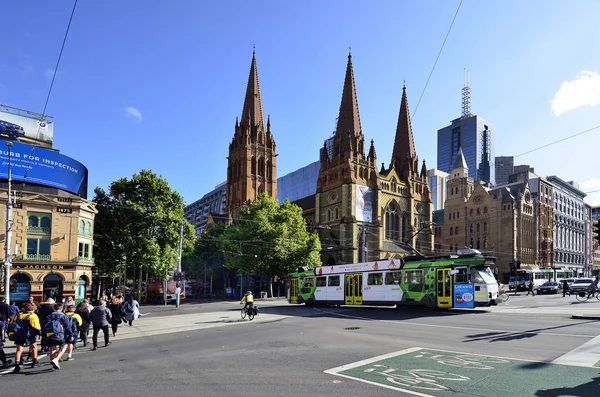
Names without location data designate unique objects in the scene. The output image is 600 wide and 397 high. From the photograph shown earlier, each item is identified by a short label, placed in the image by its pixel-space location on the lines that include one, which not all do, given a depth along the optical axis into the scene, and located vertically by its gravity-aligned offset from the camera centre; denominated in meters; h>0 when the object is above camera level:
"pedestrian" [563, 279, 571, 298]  36.83 -3.48
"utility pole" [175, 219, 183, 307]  34.83 -3.56
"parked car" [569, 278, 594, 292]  40.17 -3.51
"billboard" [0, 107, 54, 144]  41.09 +11.06
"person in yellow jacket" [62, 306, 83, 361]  11.61 -2.49
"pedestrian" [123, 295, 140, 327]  19.39 -3.08
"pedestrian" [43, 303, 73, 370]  10.63 -2.27
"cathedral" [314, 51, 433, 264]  65.25 +7.08
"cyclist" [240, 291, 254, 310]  22.69 -2.98
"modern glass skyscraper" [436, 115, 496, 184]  173.75 +40.34
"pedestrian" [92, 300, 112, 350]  13.46 -2.38
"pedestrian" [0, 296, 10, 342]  14.43 -2.39
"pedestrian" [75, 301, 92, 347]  14.31 -2.59
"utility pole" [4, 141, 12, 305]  21.07 -0.45
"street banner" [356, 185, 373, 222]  65.69 +6.10
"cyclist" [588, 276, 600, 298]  30.90 -2.93
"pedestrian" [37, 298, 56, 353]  13.59 -2.28
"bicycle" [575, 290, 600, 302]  31.22 -3.56
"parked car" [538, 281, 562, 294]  42.81 -4.10
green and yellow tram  22.47 -2.19
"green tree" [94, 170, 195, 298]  40.41 +1.41
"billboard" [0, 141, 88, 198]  36.59 +6.30
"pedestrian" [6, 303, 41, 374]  10.82 -2.26
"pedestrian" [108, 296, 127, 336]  16.17 -2.69
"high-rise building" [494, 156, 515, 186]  176.12 +31.72
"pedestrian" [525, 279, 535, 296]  43.33 -4.13
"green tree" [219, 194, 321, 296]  49.25 -0.17
